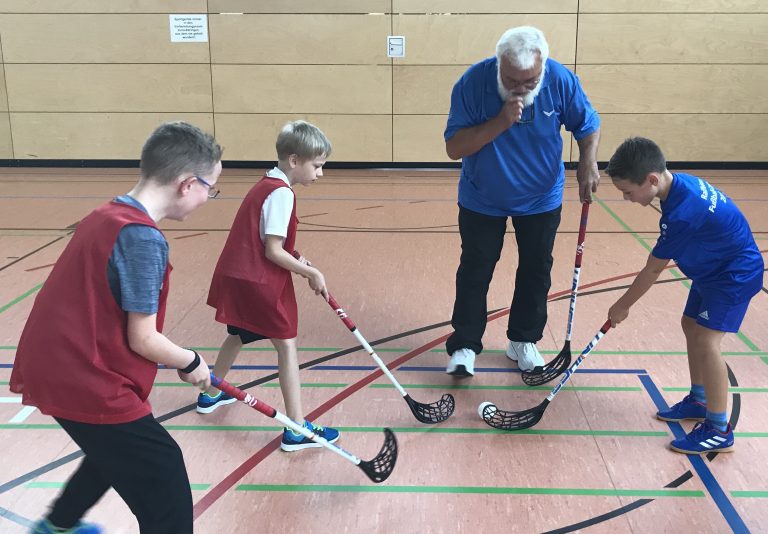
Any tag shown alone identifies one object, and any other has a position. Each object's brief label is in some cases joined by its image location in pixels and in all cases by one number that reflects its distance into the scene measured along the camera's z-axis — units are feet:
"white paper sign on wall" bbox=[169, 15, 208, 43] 27.66
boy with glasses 5.22
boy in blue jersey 8.34
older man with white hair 9.27
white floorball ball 9.38
